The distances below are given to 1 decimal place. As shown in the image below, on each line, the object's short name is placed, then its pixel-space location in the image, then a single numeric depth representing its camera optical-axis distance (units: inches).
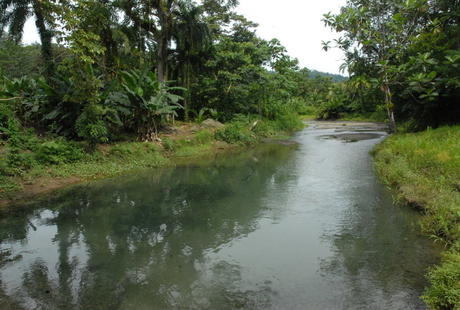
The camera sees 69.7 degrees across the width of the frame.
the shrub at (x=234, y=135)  642.2
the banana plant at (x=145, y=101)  461.1
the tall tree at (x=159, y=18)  610.8
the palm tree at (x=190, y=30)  634.8
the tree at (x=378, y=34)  455.2
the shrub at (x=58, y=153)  351.6
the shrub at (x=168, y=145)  506.6
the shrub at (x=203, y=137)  582.5
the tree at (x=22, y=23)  527.2
